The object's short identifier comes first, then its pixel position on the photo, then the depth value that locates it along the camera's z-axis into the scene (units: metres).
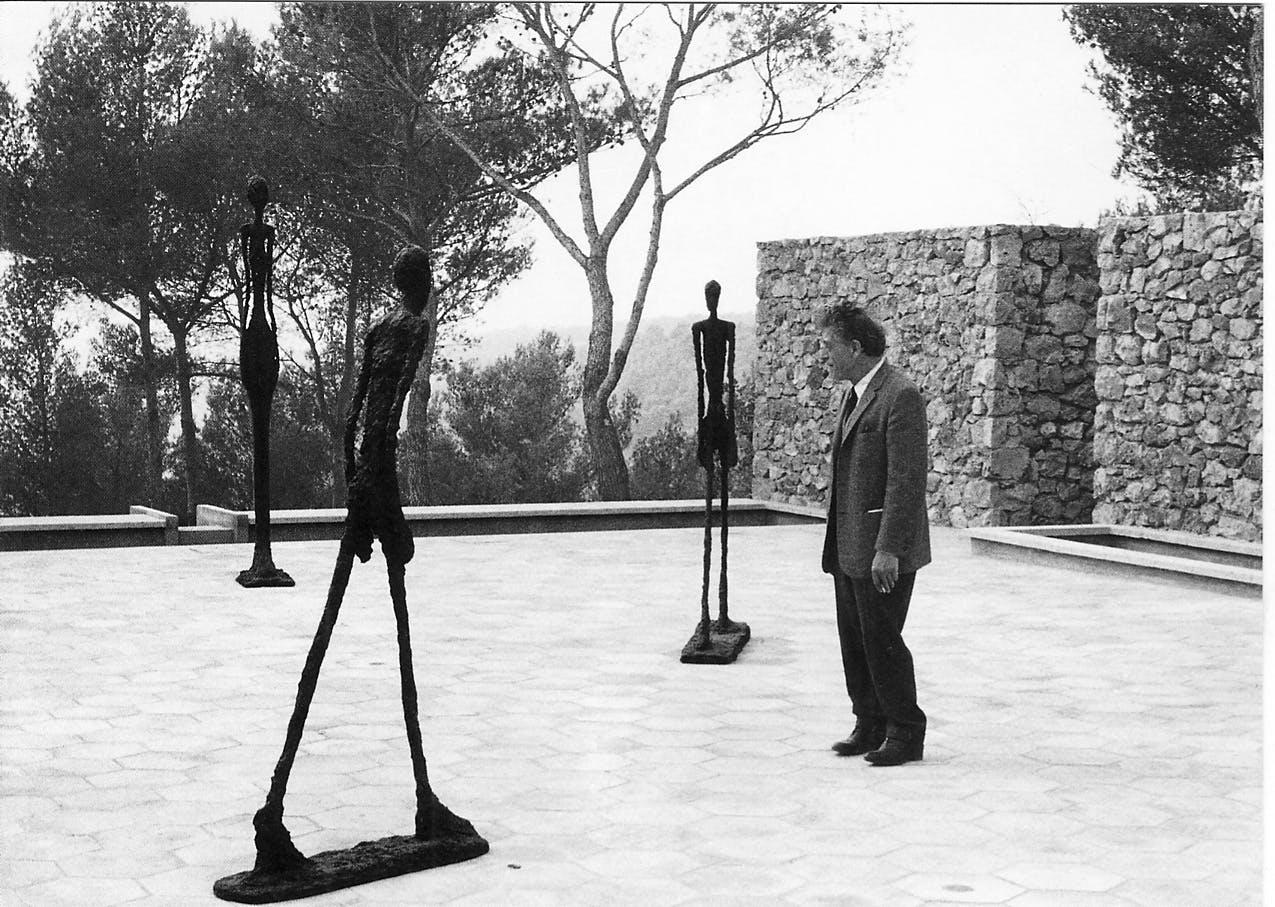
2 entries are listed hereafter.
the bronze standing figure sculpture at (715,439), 6.12
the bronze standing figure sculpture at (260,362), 7.73
